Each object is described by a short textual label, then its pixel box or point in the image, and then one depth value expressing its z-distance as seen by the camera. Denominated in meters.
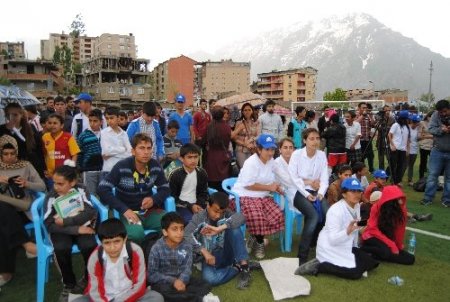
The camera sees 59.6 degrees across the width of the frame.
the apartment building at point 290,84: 103.06
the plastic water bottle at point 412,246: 4.80
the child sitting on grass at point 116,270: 3.14
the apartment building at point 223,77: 104.94
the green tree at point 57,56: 67.31
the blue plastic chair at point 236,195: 4.83
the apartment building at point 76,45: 109.06
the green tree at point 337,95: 85.44
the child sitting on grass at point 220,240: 4.02
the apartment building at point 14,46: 107.76
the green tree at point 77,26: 65.81
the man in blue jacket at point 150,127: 6.04
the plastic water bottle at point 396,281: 4.09
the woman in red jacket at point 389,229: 4.59
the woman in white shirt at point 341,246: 4.18
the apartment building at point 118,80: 66.75
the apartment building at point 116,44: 91.66
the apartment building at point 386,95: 86.55
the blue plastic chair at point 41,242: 3.48
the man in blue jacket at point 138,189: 4.05
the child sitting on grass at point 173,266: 3.46
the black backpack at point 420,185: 8.52
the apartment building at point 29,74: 55.31
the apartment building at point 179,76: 87.75
